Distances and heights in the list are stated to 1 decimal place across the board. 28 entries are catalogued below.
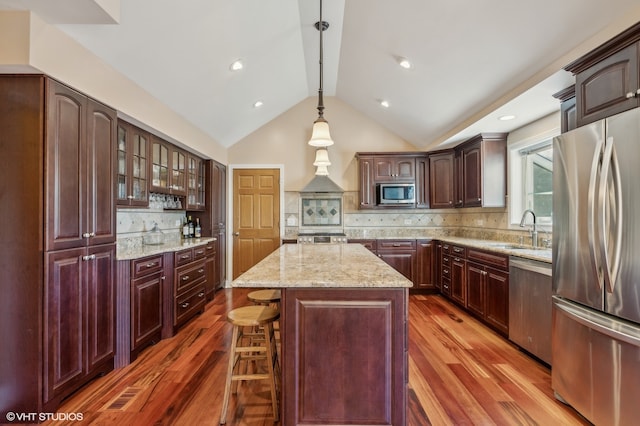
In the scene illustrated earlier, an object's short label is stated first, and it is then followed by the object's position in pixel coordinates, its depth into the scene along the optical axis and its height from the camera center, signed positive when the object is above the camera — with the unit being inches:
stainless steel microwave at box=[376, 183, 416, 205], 199.5 +13.0
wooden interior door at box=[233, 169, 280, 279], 216.2 -2.3
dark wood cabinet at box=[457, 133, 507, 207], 156.7 +22.7
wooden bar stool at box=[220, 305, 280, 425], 73.5 -31.4
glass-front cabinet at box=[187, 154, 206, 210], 165.9 +17.7
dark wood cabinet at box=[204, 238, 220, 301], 164.6 -29.6
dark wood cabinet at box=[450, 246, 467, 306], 153.9 -30.6
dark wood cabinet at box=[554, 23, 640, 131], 63.1 +30.0
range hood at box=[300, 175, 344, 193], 205.4 +18.6
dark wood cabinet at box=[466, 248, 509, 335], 119.0 -30.0
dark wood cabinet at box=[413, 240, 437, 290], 191.3 -30.5
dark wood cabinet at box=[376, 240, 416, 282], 191.9 -23.9
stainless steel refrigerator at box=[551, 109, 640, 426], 60.9 -11.8
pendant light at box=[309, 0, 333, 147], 98.8 +25.1
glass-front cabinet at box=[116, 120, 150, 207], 108.4 +17.8
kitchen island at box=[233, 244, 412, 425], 64.2 -28.4
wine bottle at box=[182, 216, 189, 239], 173.0 -8.9
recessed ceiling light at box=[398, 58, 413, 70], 130.3 +63.4
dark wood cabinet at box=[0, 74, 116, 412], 72.4 -6.5
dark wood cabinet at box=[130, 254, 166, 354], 103.0 -29.5
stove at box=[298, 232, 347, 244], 192.2 -14.3
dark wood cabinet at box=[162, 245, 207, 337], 123.3 -31.6
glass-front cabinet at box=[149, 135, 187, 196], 132.1 +21.2
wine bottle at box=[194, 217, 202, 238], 179.2 -8.7
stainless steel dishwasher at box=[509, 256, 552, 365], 97.0 -30.0
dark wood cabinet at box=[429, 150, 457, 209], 192.9 +21.9
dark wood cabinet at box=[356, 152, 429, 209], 203.0 +26.9
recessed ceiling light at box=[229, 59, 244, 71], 132.3 +63.6
